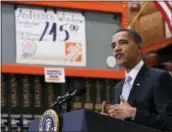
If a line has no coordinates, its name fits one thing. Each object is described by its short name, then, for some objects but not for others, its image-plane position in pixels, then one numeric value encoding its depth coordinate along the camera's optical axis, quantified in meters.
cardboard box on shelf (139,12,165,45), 6.89
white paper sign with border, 5.49
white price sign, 5.51
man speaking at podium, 2.65
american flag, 6.20
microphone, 2.65
